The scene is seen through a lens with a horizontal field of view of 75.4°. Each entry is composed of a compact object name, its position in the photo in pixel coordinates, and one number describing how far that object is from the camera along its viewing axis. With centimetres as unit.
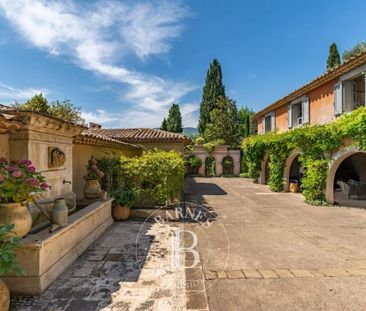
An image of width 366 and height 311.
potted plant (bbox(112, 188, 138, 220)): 794
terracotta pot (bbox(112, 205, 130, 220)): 794
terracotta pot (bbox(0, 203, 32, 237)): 353
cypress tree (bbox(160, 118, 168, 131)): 5063
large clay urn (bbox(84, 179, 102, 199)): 762
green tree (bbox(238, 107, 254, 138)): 3526
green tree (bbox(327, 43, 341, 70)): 3239
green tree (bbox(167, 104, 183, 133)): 4967
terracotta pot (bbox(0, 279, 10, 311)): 287
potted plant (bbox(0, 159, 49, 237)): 346
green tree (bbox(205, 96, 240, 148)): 3344
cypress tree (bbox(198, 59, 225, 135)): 3966
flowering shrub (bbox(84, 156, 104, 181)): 764
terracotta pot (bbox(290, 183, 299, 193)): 1520
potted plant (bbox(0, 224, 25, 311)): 273
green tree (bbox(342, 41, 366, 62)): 3317
